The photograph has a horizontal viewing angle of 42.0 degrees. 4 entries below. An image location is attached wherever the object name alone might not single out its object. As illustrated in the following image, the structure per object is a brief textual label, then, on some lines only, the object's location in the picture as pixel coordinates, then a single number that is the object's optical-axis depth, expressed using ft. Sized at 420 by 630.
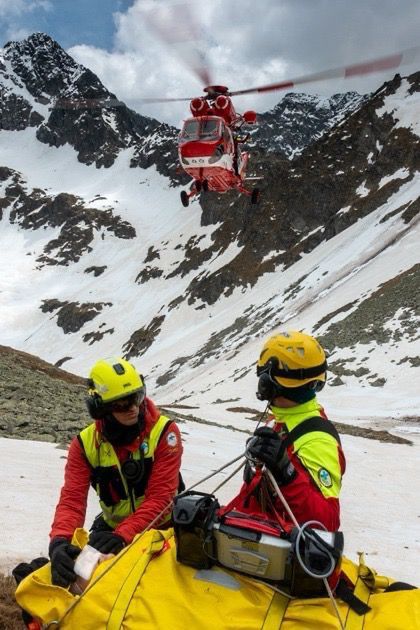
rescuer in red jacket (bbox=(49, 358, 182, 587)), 15.17
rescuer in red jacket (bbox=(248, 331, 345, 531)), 11.34
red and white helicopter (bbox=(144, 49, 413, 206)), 71.00
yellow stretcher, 10.08
